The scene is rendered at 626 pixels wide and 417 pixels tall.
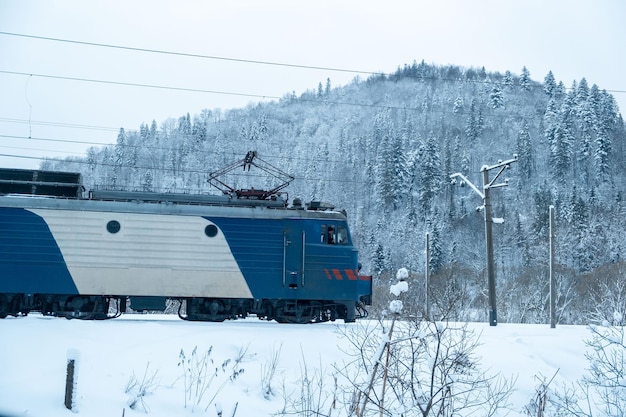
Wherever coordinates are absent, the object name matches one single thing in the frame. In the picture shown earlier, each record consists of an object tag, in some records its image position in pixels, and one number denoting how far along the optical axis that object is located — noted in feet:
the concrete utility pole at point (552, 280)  78.36
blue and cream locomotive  60.59
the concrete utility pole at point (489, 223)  73.41
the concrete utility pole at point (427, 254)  104.88
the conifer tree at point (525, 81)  522.47
